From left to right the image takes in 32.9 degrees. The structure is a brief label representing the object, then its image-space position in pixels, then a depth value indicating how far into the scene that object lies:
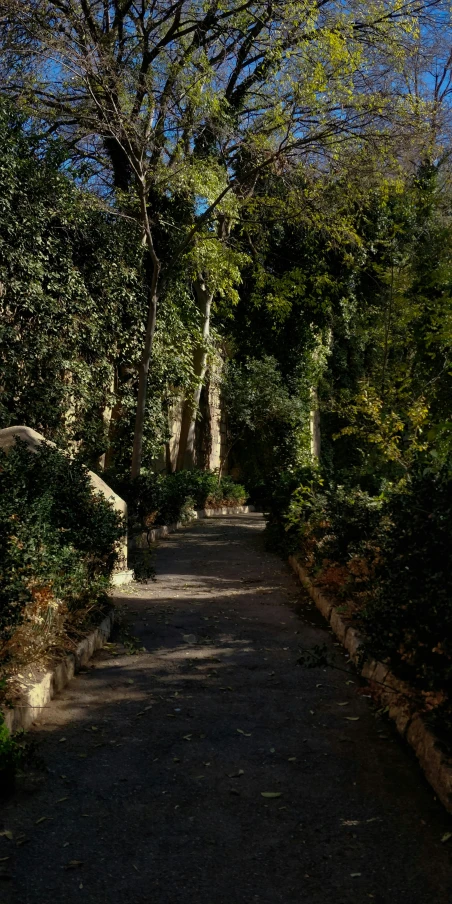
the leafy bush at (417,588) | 4.01
